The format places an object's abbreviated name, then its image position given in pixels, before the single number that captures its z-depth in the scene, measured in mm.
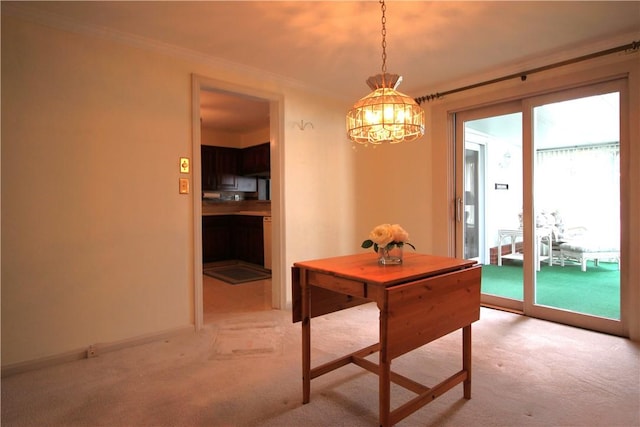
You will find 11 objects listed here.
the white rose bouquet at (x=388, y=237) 1736
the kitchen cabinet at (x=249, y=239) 5348
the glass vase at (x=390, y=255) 1779
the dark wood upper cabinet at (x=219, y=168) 5582
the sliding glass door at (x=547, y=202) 2777
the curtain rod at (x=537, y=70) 2439
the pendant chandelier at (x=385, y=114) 1688
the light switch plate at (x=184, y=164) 2717
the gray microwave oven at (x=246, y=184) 6000
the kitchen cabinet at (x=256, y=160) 5457
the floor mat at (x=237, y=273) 4621
